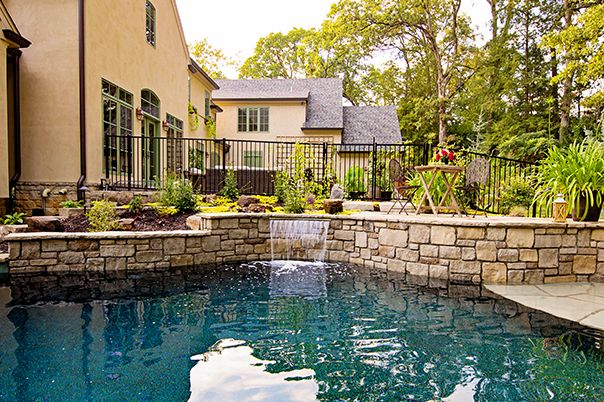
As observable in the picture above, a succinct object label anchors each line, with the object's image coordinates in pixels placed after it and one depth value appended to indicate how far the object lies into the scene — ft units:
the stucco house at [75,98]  24.12
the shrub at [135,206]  21.75
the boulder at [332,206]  20.97
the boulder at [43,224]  17.34
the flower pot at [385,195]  30.40
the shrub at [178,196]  21.94
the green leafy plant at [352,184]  33.18
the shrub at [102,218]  18.47
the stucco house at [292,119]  59.88
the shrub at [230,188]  26.40
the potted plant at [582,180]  15.67
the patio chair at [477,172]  20.15
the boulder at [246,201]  23.20
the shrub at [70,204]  23.16
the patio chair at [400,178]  24.56
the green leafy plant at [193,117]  45.68
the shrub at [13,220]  20.88
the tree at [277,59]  93.35
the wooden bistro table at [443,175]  18.93
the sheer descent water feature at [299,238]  19.76
